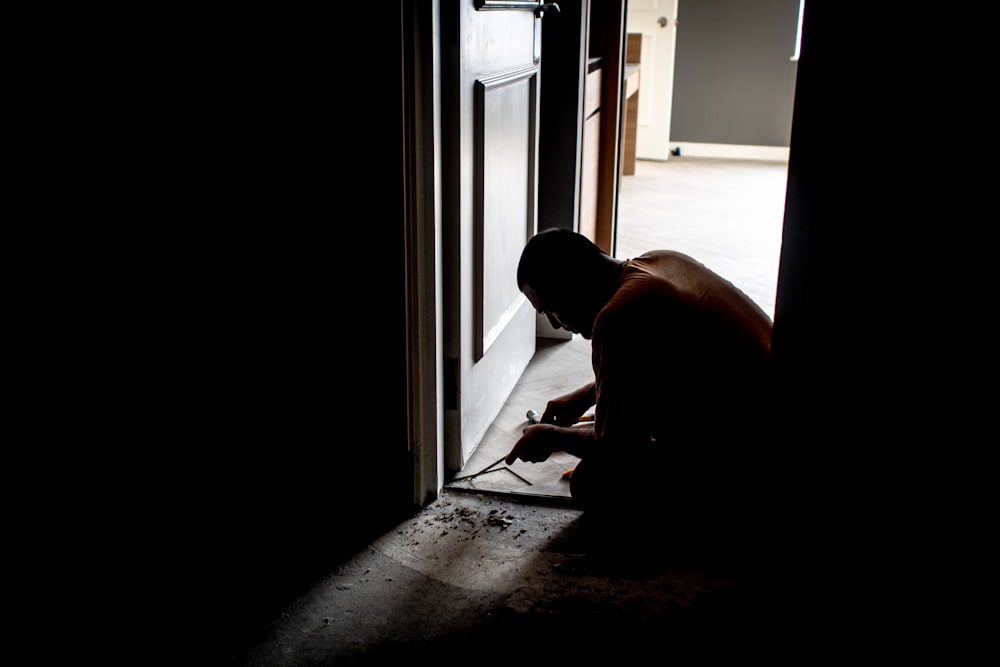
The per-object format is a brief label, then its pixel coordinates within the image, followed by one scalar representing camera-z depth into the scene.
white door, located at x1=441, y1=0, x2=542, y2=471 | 2.12
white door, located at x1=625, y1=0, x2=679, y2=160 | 6.51
